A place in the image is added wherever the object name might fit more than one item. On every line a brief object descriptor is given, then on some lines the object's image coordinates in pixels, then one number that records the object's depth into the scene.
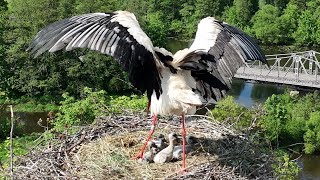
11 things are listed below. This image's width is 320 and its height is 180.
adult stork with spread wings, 5.93
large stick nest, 6.55
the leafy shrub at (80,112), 14.12
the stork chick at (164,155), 7.06
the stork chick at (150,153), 7.09
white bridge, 33.59
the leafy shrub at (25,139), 19.76
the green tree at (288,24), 49.25
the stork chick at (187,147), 7.28
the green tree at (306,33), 47.97
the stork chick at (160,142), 7.44
